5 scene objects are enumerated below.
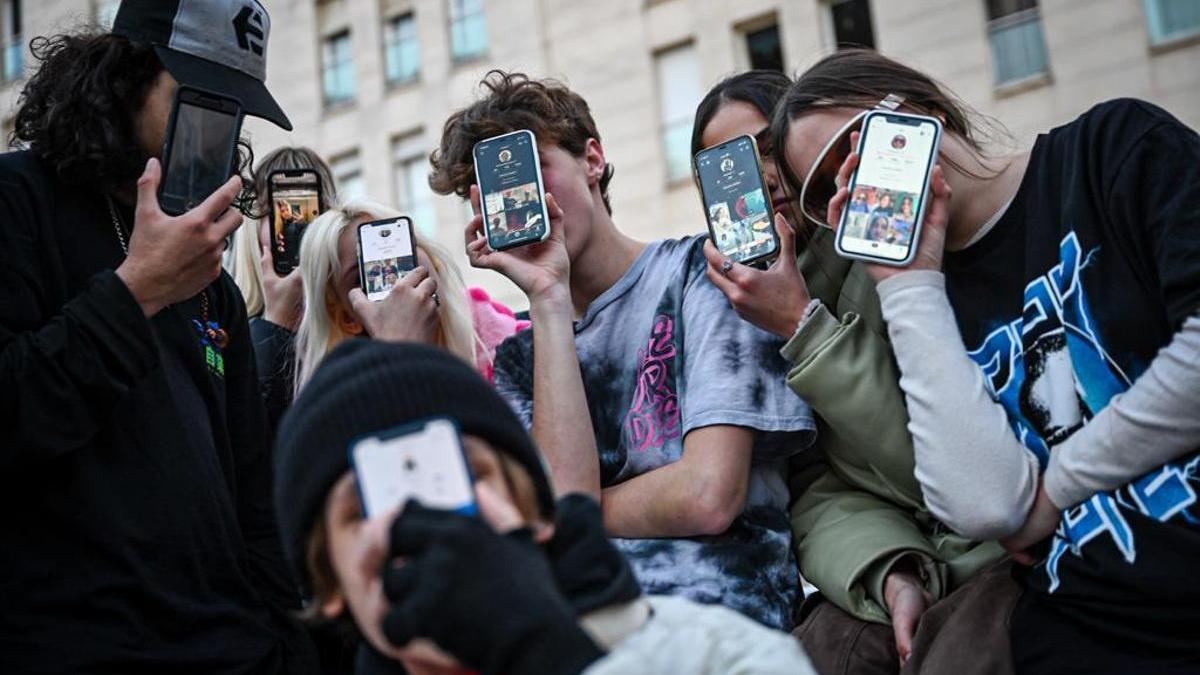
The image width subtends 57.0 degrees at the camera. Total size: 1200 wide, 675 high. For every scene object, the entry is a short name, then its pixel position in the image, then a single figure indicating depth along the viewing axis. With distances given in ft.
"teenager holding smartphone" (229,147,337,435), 10.83
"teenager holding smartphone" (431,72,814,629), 7.73
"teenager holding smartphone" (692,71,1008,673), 7.40
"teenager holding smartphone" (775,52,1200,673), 6.18
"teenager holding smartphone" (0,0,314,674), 6.47
